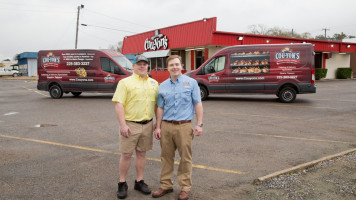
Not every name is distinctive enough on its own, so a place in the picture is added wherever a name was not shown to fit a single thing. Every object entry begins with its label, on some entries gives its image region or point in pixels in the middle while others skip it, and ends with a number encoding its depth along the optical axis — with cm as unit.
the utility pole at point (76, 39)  3512
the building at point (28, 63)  5388
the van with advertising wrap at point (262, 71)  1177
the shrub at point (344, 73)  3231
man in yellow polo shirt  345
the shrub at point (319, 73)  2960
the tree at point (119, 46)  8696
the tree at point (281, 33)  6222
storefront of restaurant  2275
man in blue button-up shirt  347
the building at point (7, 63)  8316
